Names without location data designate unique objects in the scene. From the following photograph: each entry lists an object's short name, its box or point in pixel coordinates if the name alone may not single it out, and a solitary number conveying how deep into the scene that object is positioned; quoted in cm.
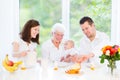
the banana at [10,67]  234
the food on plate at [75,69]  231
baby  287
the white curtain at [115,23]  357
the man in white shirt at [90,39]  297
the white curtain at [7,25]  340
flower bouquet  221
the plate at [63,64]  268
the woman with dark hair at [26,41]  274
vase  224
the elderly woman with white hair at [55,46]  292
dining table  216
